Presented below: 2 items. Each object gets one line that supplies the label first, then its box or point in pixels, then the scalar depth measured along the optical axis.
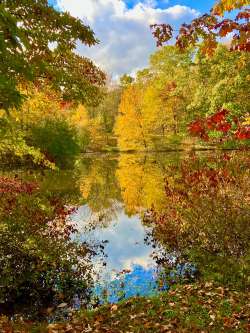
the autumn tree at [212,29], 5.22
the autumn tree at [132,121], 58.84
